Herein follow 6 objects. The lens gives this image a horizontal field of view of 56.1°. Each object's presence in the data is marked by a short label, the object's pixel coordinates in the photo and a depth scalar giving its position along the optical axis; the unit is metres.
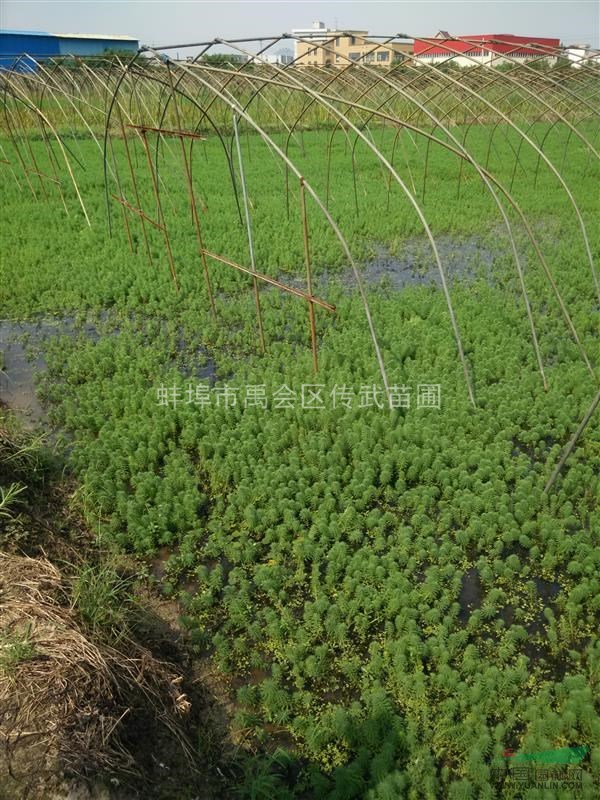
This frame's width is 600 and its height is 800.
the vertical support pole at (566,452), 3.93
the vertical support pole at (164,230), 8.05
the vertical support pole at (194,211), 7.10
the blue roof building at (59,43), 45.24
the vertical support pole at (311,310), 5.75
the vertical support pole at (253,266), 5.69
